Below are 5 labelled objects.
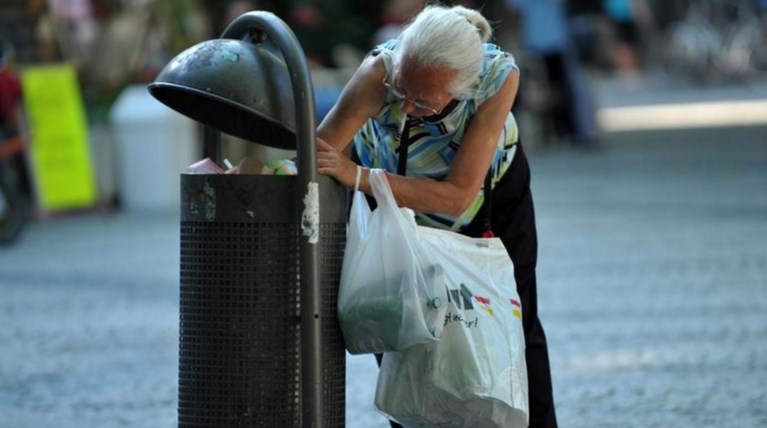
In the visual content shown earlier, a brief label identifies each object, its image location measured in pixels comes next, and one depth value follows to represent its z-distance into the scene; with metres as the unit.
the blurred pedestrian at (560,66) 38.12
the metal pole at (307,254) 8.29
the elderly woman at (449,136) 8.60
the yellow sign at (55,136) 27.56
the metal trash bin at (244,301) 8.43
